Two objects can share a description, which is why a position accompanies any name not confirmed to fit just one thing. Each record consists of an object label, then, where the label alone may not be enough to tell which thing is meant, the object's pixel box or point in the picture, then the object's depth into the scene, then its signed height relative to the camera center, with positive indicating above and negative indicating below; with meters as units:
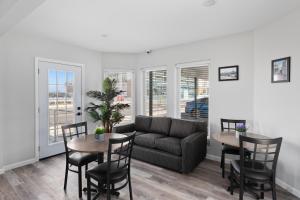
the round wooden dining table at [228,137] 2.50 -0.62
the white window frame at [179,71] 3.95 +0.68
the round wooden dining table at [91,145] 2.16 -0.63
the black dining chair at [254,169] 2.04 -0.90
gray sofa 3.13 -0.85
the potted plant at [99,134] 2.58 -0.54
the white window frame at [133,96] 5.20 +0.06
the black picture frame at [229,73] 3.51 +0.52
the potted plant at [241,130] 2.74 -0.50
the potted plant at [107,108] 4.30 -0.25
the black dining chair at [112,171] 2.04 -0.91
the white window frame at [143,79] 5.03 +0.57
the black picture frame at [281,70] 2.63 +0.45
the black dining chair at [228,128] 2.99 -0.60
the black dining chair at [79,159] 2.41 -0.89
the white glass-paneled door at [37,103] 3.58 -0.11
